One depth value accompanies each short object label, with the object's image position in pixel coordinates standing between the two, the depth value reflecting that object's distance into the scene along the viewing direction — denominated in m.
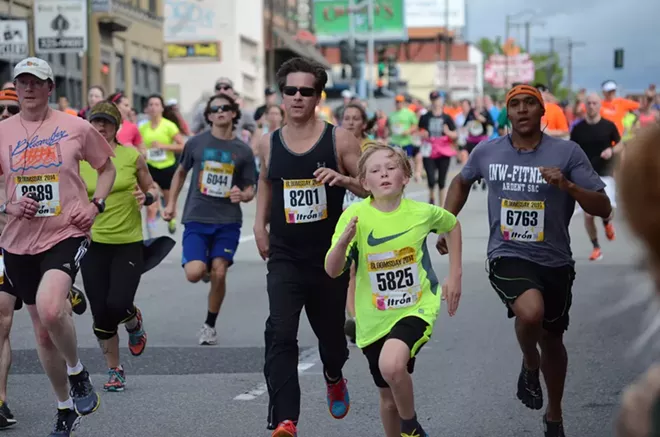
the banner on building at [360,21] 104.88
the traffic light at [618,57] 87.01
